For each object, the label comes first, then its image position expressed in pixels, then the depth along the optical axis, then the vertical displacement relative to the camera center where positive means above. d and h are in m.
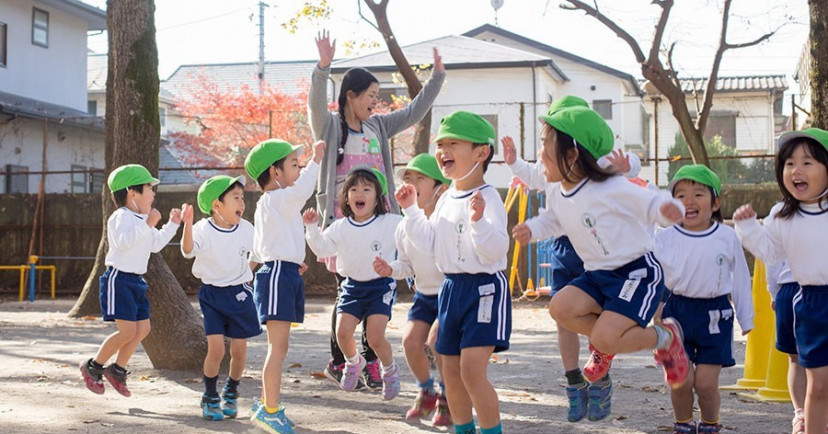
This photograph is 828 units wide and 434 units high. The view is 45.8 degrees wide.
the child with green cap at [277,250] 5.55 -0.12
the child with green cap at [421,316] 5.62 -0.50
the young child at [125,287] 6.71 -0.40
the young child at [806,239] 4.58 -0.03
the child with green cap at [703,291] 5.25 -0.33
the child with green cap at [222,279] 6.25 -0.33
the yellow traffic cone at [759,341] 7.16 -0.80
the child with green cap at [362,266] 6.34 -0.24
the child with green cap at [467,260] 4.63 -0.14
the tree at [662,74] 17.11 +2.75
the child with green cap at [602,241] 4.69 -0.05
